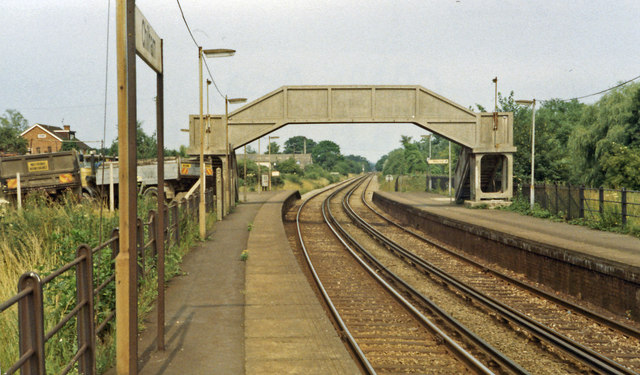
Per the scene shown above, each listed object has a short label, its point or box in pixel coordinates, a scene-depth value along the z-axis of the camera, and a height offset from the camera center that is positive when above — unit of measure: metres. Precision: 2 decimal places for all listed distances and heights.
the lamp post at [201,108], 16.34 +2.21
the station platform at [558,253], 9.75 -2.07
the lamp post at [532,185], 23.13 -0.74
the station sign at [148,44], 4.69 +1.25
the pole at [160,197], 5.71 -0.30
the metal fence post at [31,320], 3.54 -1.04
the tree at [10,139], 59.31 +3.93
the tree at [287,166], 79.19 +0.65
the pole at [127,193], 4.41 -0.19
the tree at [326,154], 158.98 +5.07
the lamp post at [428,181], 49.24 -1.13
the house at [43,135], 70.31 +5.20
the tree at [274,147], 129.75 +5.94
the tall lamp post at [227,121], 25.03 +2.48
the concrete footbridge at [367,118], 25.73 +2.64
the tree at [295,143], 185.96 +9.51
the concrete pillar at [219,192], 22.14 -0.94
